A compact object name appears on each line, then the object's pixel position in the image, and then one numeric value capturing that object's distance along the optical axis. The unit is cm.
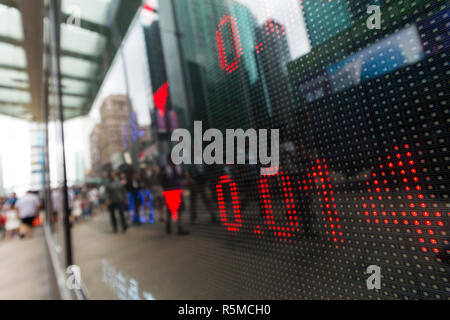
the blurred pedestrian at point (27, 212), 768
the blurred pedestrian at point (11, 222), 773
